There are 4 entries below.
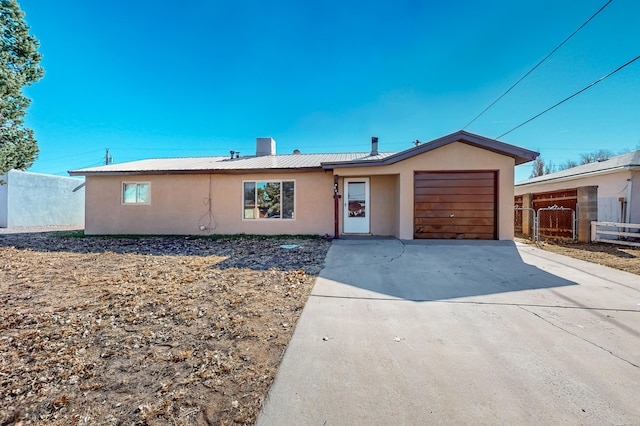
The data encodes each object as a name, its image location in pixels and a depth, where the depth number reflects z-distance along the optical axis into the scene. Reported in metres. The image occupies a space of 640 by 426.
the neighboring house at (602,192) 9.61
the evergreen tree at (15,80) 7.57
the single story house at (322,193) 8.40
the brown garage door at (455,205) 8.45
